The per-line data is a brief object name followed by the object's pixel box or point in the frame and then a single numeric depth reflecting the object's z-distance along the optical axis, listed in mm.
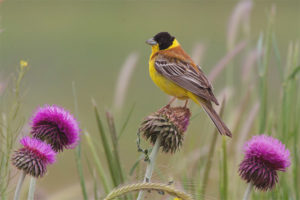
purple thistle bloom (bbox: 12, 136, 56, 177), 6066
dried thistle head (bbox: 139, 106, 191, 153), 6352
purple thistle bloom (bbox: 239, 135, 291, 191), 6621
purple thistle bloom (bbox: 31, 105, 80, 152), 6559
